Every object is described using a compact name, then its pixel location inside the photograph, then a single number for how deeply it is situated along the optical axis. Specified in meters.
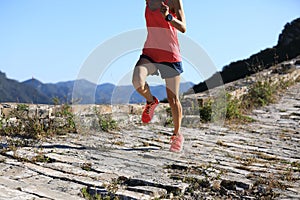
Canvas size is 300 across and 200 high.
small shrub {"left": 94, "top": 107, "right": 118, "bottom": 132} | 4.86
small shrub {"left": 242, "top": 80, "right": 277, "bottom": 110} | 7.70
